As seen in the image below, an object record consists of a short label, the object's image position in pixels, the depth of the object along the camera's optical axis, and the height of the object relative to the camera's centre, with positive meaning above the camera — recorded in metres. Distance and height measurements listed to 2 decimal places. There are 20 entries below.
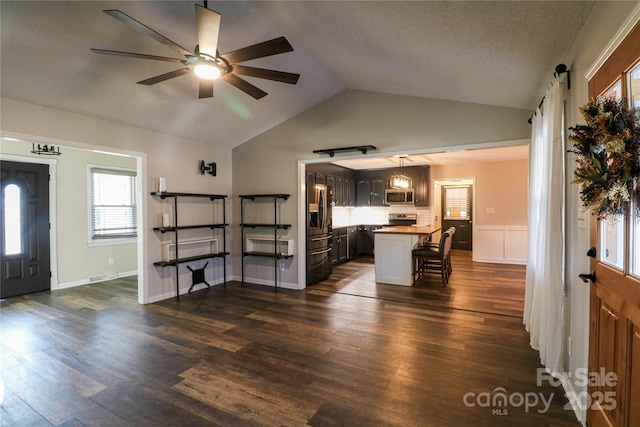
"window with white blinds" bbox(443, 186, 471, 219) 9.04 +0.29
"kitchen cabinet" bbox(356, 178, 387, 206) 8.40 +0.58
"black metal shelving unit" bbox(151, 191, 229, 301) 4.46 -0.26
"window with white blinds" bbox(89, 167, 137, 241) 5.68 +0.16
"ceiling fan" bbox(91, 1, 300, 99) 1.96 +1.17
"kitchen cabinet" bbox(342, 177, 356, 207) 7.89 +0.53
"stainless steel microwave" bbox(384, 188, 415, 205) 7.99 +0.41
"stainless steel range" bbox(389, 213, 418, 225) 8.43 -0.20
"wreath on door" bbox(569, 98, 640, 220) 1.24 +0.24
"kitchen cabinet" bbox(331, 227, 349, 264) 7.01 -0.82
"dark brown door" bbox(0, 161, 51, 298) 4.69 -0.26
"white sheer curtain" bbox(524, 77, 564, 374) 2.19 -0.21
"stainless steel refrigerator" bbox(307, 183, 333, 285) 5.38 -0.38
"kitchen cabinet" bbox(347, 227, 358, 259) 7.82 -0.80
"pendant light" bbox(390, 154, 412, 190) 6.88 +0.68
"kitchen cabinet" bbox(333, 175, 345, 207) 7.32 +0.49
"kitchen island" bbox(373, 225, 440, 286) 5.18 -0.74
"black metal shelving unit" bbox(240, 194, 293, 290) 5.16 -0.25
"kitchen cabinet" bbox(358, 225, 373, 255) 8.45 -0.78
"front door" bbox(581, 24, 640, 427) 1.35 -0.44
